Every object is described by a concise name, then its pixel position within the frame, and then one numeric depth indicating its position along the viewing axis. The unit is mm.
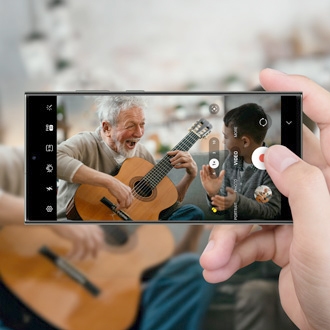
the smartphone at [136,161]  515
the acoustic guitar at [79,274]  852
